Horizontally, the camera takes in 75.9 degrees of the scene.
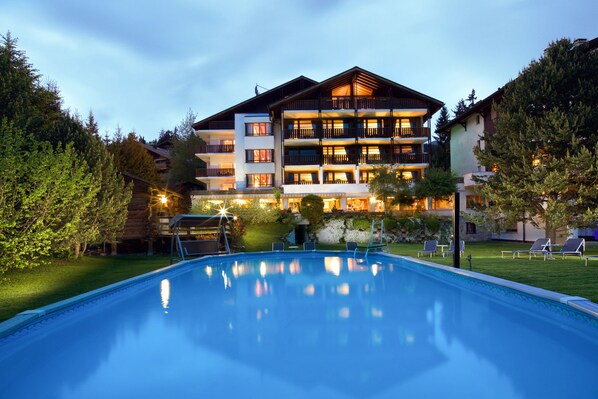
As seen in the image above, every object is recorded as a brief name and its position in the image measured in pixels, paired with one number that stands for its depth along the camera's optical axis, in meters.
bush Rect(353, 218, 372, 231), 26.33
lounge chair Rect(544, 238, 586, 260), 14.70
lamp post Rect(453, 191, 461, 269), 11.22
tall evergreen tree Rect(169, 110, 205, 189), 44.72
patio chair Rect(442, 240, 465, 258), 16.53
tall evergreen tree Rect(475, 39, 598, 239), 17.55
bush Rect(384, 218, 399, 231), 26.36
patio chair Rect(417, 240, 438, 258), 16.83
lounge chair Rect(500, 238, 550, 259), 15.25
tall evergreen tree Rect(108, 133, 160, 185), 35.63
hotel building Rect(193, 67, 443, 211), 33.28
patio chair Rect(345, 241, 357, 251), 19.39
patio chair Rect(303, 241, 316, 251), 21.14
